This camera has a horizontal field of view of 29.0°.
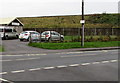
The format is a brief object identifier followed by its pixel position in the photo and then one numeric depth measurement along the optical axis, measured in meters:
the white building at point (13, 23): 40.07
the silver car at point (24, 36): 30.45
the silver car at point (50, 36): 28.43
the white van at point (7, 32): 33.50
